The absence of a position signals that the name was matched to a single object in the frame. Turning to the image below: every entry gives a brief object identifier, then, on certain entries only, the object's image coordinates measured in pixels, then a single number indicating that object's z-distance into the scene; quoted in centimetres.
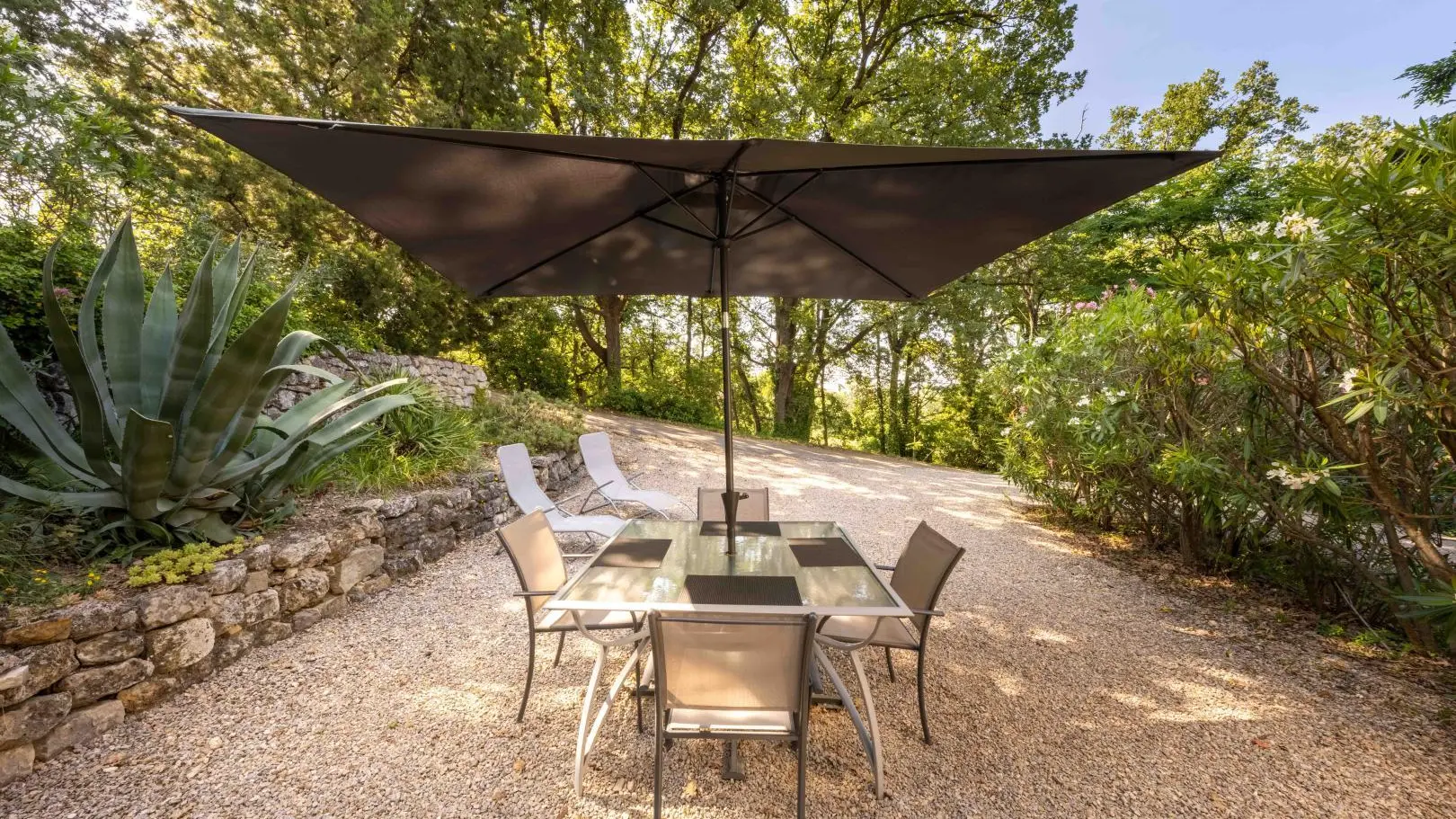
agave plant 245
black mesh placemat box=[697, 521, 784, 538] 287
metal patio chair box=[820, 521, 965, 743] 220
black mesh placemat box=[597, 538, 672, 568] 235
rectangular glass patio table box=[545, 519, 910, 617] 187
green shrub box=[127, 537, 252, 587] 240
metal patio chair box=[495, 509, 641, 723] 227
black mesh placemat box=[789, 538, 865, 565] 241
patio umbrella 173
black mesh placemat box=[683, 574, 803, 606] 194
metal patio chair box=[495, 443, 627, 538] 412
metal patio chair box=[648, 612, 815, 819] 156
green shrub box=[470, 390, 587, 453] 642
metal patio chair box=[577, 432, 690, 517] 510
